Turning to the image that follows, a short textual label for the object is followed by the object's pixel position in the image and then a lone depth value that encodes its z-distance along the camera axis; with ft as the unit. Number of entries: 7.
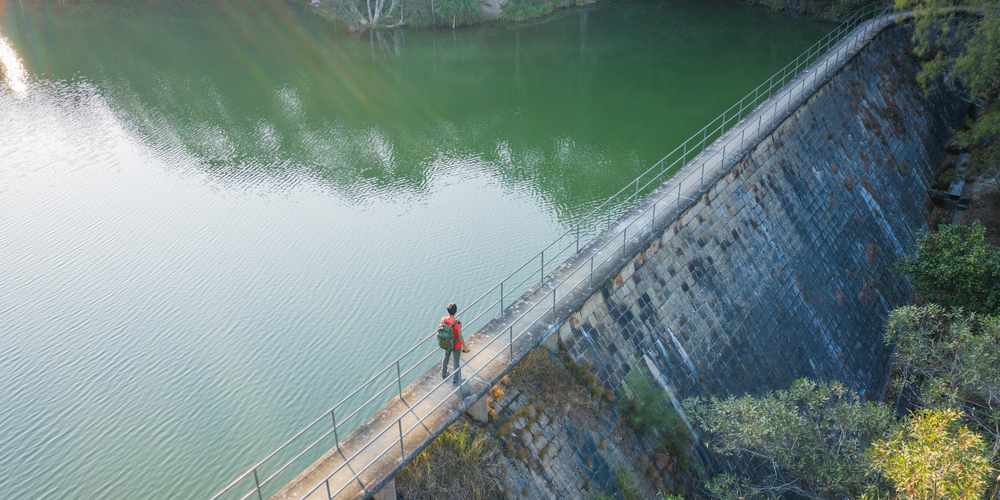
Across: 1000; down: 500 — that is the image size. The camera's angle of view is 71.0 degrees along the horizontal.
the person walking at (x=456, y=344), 32.68
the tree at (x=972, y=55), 78.54
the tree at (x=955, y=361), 38.65
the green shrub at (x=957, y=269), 55.01
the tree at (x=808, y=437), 35.55
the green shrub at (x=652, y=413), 40.55
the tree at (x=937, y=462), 28.37
